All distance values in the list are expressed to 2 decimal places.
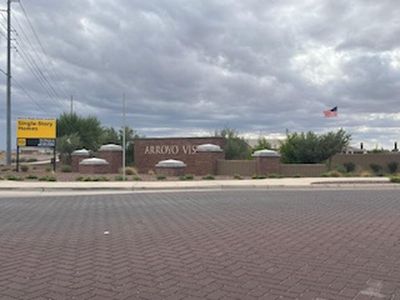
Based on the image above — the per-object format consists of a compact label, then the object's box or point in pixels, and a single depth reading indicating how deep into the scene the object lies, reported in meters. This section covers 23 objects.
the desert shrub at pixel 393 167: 40.56
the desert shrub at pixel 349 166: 40.00
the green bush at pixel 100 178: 28.57
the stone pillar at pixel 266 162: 32.94
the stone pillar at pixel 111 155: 37.78
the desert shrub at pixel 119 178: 28.93
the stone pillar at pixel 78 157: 39.97
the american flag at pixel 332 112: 38.38
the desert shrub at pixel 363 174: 32.32
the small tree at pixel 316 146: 40.88
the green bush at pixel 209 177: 29.23
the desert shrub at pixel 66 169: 38.42
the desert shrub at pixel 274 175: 31.48
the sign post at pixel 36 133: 39.34
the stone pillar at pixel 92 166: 35.28
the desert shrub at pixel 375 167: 40.66
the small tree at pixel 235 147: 41.25
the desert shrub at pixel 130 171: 33.68
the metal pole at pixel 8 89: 42.16
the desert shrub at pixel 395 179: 26.79
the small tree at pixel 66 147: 47.59
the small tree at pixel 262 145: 48.06
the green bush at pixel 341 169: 36.71
